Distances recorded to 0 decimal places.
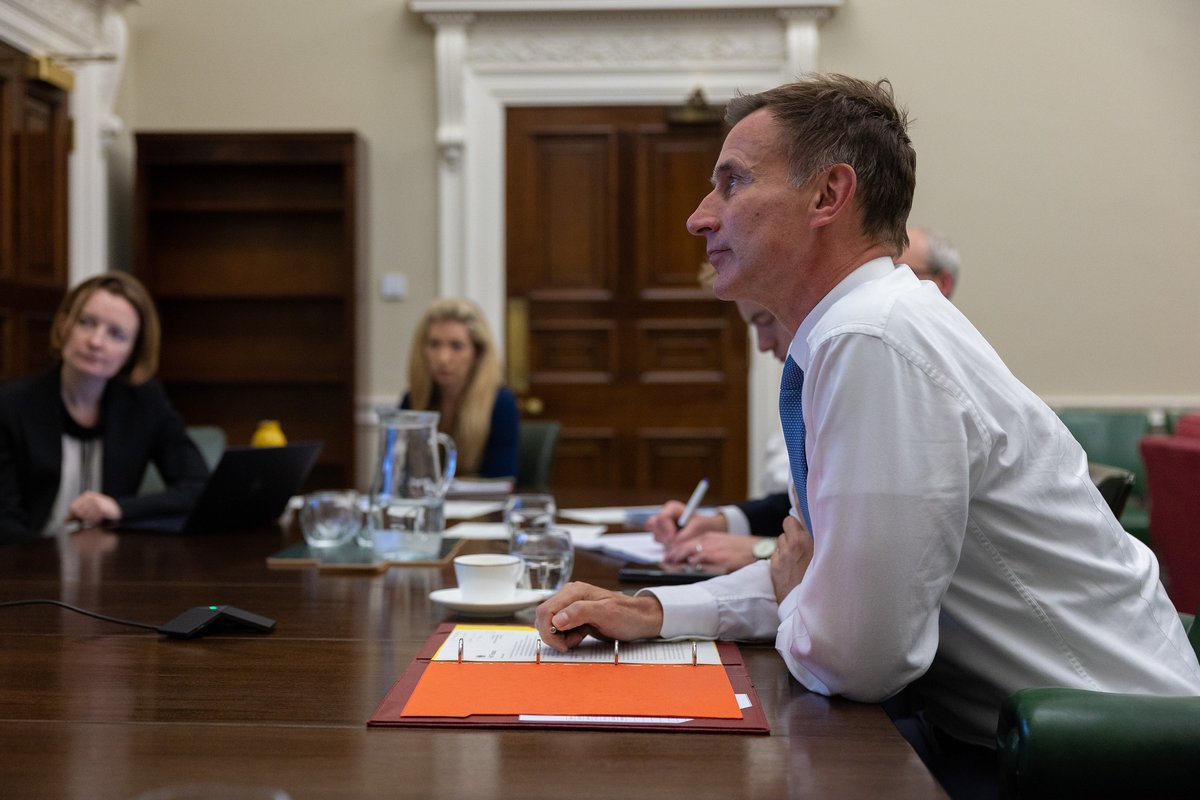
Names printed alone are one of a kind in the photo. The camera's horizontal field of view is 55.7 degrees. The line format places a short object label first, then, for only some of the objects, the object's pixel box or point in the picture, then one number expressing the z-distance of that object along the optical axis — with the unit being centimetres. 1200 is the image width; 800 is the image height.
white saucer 138
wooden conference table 81
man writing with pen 176
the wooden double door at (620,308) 509
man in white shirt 103
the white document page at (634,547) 189
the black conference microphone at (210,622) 126
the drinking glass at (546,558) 152
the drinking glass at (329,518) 192
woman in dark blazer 252
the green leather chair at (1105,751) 91
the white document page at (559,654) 116
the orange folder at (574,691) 99
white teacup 140
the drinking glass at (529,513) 183
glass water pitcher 184
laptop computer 214
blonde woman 339
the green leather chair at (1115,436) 464
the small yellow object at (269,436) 323
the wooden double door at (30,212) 404
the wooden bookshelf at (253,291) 502
